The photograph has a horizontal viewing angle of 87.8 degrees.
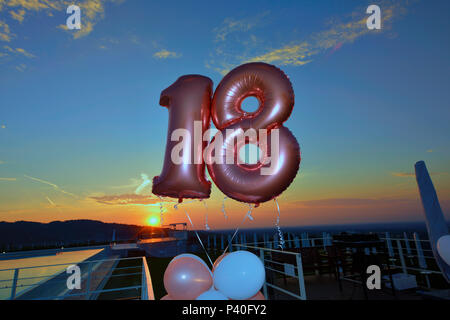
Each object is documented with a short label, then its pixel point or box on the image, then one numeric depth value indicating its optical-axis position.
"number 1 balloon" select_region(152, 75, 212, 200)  1.86
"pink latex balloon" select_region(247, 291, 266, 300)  1.80
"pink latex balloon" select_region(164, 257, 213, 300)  1.77
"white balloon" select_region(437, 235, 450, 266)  2.87
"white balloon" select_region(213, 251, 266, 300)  1.67
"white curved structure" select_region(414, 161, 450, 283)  2.97
